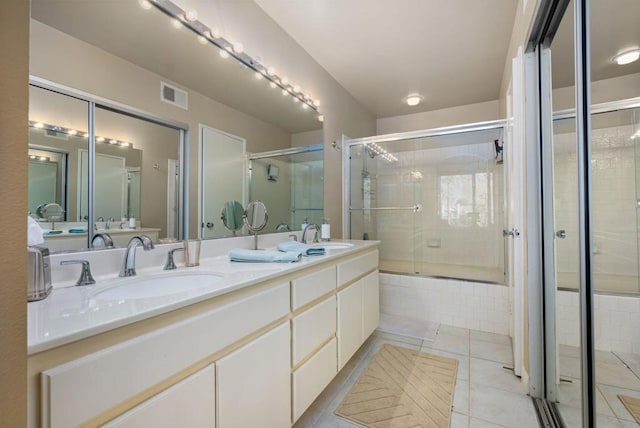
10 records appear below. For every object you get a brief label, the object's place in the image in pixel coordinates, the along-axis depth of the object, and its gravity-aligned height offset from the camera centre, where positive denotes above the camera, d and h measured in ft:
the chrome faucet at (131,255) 3.65 -0.49
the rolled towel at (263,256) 4.53 -0.64
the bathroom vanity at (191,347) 1.92 -1.18
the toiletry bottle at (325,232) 8.14 -0.44
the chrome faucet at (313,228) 7.32 -0.38
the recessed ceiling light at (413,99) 11.13 +4.62
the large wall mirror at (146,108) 3.45 +1.74
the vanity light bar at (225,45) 4.55 +3.28
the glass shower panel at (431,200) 10.05 +0.64
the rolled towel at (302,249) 5.43 -0.63
